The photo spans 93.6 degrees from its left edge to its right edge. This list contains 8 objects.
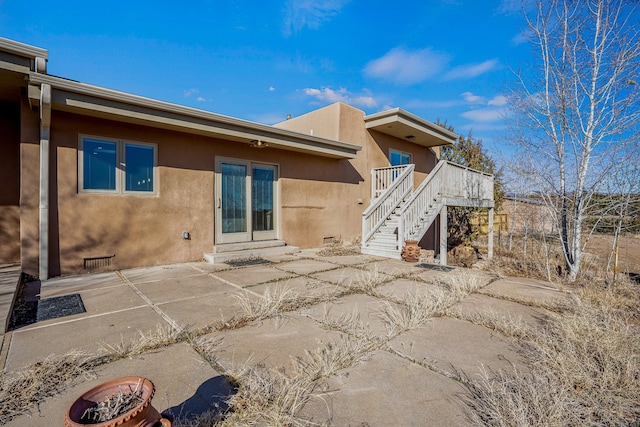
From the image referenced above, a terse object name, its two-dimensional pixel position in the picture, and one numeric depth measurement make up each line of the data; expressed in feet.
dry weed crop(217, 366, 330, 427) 5.02
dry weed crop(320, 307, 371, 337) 8.86
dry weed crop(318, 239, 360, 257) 24.03
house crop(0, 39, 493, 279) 14.87
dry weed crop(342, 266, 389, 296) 13.33
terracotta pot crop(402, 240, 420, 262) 20.76
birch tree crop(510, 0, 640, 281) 16.39
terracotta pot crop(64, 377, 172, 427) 3.55
